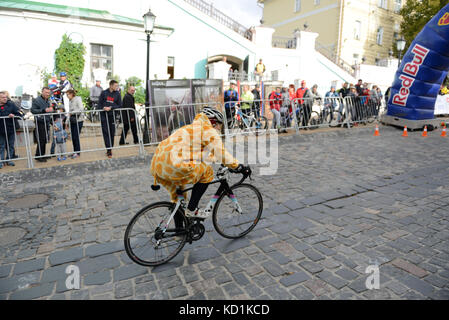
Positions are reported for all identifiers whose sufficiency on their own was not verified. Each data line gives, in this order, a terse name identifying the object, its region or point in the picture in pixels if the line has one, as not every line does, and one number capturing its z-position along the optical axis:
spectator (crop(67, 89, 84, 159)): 8.42
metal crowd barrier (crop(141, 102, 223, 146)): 9.80
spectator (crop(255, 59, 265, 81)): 18.67
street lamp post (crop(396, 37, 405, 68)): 20.98
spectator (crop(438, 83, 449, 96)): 19.41
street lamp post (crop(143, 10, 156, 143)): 9.64
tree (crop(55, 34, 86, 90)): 14.91
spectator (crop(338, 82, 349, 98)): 14.04
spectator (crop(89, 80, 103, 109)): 13.74
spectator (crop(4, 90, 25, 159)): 8.05
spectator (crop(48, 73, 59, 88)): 12.10
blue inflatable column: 11.90
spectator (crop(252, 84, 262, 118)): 11.87
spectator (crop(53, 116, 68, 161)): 8.10
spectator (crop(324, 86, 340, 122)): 13.16
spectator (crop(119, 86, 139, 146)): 9.37
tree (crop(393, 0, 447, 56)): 28.48
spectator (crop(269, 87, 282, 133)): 11.90
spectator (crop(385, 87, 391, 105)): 15.52
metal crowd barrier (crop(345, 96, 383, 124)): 13.72
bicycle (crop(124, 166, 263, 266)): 3.58
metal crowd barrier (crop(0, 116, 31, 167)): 7.71
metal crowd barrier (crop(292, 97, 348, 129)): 12.47
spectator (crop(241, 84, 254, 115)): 11.69
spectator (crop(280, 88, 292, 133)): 12.11
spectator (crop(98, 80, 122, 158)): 8.71
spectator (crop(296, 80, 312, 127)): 12.40
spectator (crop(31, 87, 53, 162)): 8.06
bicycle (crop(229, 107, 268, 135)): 11.50
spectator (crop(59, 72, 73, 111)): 11.55
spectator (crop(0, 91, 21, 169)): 7.75
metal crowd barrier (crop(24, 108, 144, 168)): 8.10
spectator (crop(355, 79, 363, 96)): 14.50
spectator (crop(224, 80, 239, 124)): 11.49
